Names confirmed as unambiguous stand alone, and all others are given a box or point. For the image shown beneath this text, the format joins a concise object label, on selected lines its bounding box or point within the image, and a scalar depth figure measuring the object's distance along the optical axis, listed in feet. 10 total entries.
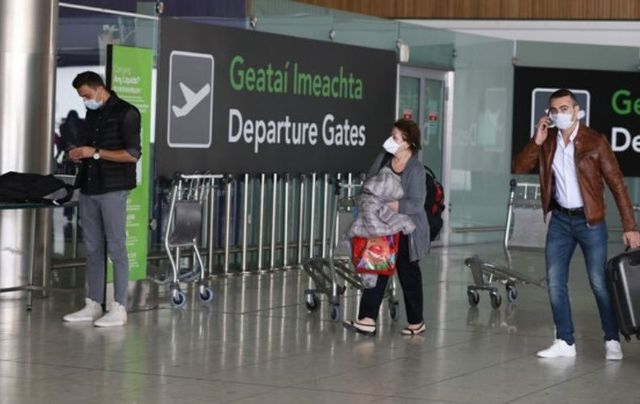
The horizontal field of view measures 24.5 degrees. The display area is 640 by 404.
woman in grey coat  34.32
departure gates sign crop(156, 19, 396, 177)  45.19
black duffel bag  35.58
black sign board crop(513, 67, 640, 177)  67.67
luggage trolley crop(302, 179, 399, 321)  36.88
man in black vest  34.60
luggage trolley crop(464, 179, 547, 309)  41.04
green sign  37.96
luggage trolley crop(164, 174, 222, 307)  39.24
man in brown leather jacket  30.58
